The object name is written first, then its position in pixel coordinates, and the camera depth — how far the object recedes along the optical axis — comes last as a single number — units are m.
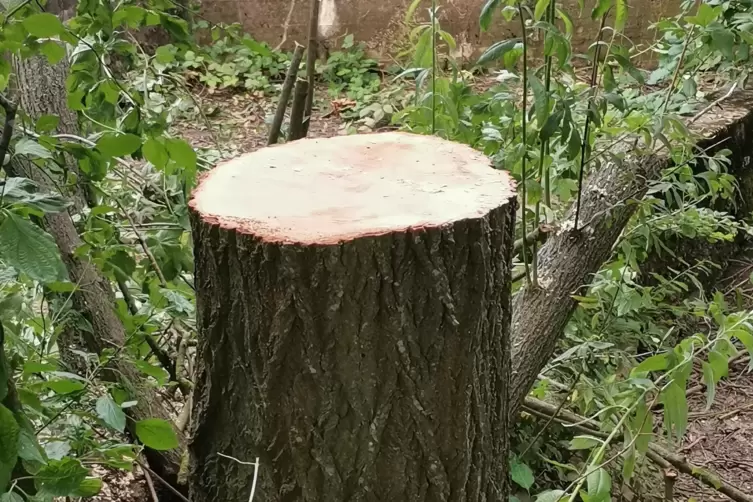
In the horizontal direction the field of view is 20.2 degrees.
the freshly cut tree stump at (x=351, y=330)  2.62
